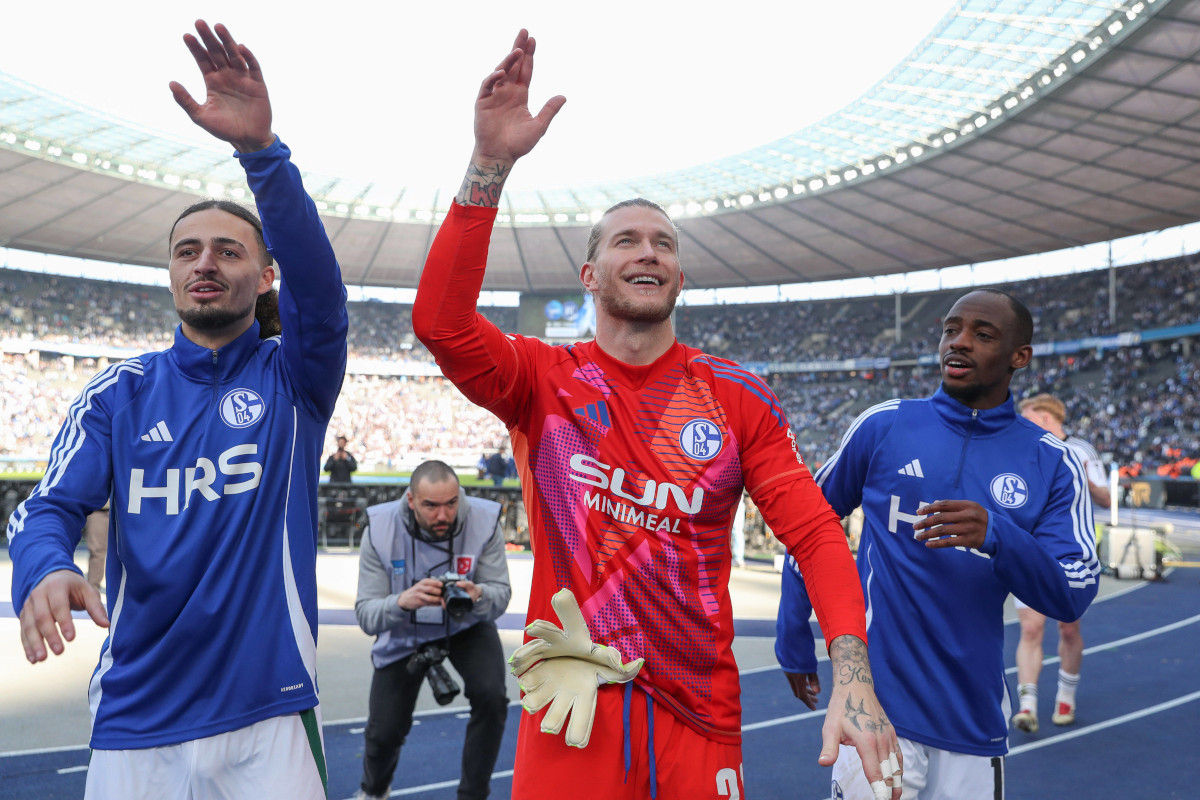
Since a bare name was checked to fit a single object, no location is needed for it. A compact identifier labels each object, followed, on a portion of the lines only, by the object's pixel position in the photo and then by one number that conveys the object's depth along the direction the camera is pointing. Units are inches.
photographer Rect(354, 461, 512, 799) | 168.9
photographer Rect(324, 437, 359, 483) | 594.9
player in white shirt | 231.6
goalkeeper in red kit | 76.8
